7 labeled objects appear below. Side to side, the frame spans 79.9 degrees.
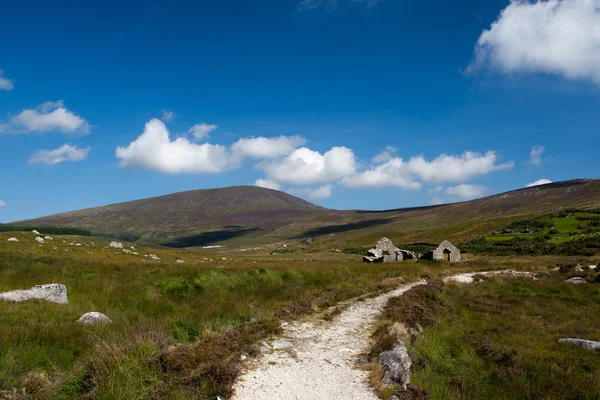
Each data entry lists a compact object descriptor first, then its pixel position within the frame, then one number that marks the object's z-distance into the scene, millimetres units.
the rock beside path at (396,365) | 7273
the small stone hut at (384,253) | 47906
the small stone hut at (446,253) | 47344
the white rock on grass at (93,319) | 9334
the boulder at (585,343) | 10109
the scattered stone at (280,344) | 9116
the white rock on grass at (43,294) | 11438
